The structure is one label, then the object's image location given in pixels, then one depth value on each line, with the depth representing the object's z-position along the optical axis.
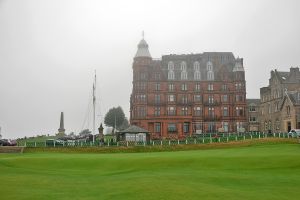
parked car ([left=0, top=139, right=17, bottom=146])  77.31
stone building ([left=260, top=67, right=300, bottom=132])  88.88
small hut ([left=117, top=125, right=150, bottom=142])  80.75
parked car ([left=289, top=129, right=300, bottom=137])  66.31
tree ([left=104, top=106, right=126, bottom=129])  157.75
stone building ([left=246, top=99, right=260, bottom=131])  119.00
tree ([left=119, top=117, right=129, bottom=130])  163.18
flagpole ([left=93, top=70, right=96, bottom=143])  87.89
